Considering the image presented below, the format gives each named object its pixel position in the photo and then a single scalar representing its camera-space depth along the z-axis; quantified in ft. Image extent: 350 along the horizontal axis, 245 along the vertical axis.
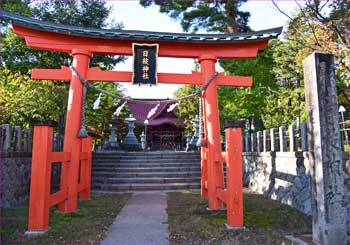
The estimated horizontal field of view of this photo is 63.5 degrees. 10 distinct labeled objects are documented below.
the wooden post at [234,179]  16.07
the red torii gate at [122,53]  21.26
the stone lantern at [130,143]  56.24
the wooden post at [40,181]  15.19
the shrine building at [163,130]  84.69
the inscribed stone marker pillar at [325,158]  13.33
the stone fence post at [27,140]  25.08
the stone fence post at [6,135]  21.21
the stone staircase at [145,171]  32.40
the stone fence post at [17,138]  23.35
